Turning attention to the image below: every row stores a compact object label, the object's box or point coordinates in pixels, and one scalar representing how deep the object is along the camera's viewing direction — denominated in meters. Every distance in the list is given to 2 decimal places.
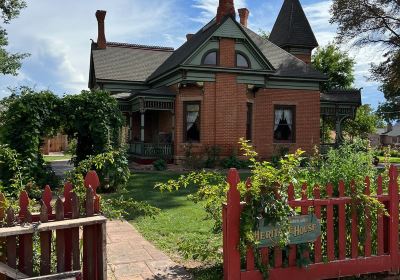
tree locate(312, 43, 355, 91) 37.03
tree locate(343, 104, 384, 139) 38.84
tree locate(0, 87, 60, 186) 10.66
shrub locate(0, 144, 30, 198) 9.72
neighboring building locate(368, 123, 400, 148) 77.44
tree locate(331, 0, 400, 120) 26.23
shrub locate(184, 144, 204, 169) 18.20
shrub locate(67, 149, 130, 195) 11.43
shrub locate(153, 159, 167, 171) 17.92
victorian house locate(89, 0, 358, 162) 18.95
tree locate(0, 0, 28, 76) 28.61
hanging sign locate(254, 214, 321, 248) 4.20
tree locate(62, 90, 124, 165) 11.45
